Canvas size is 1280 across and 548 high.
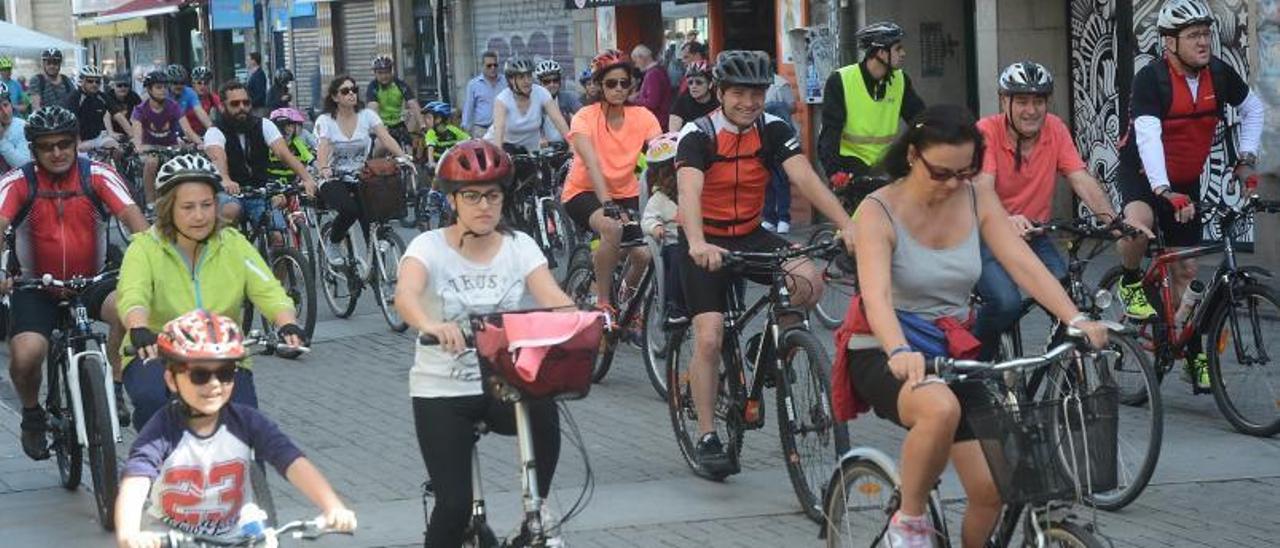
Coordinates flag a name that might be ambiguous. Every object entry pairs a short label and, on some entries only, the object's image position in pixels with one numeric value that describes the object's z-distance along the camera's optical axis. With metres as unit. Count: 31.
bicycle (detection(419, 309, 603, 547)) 5.71
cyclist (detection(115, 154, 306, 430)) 7.25
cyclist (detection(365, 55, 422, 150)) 25.41
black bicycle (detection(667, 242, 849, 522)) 7.75
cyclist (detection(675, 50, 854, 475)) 8.38
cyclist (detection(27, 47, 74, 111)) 25.45
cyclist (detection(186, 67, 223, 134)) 22.58
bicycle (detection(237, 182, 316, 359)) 13.62
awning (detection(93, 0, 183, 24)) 45.22
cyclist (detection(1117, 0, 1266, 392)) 9.54
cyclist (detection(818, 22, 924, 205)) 12.00
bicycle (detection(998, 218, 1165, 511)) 7.86
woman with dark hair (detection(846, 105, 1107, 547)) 5.53
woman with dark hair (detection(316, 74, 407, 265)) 15.20
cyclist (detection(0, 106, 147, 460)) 9.02
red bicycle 9.09
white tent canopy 25.76
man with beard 14.90
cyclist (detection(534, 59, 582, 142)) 18.31
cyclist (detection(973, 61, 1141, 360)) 8.95
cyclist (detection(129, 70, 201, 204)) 22.11
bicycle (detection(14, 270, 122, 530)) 8.32
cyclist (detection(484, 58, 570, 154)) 17.11
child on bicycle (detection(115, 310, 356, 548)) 5.43
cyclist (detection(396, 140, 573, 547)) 6.18
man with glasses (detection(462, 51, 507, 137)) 22.52
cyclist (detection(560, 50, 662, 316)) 11.75
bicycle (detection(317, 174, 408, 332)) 14.54
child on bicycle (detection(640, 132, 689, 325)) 9.12
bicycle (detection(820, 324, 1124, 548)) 5.10
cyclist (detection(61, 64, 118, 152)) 24.97
